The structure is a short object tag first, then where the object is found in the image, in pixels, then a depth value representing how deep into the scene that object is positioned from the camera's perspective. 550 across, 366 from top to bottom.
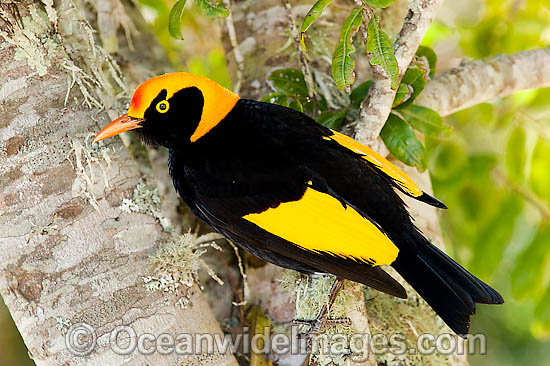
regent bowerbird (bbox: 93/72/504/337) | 4.78
